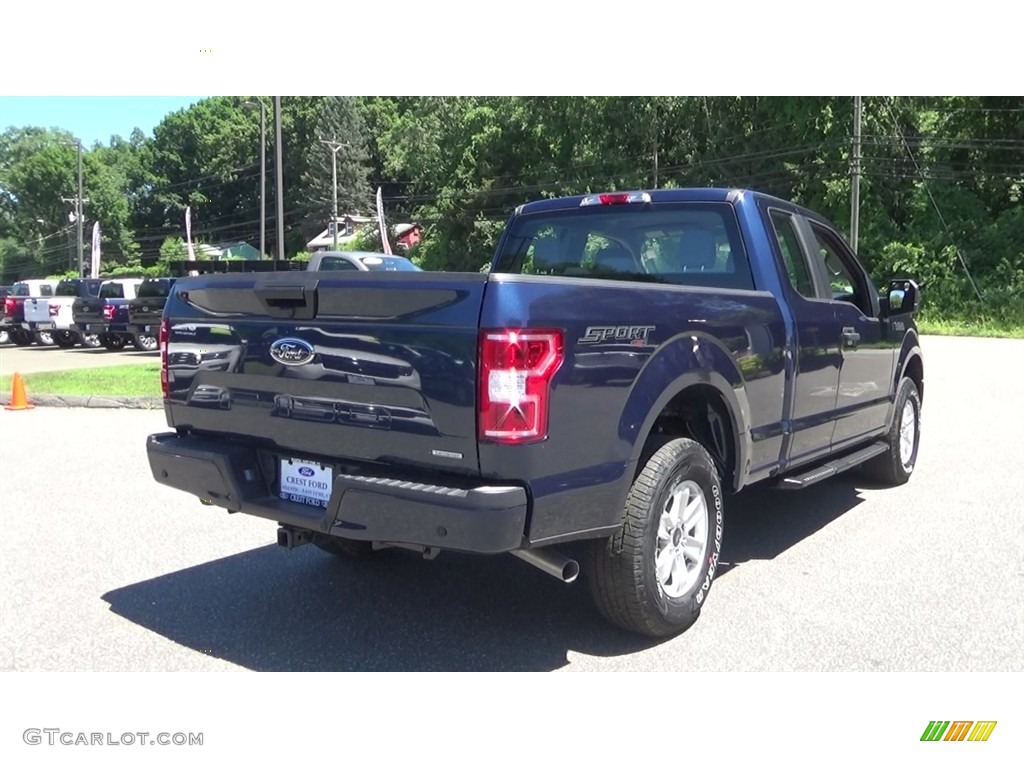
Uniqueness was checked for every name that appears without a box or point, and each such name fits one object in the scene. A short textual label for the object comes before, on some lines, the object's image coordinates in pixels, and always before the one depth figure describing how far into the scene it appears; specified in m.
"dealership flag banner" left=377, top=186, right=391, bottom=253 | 31.40
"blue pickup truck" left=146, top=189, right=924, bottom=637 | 3.18
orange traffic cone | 11.66
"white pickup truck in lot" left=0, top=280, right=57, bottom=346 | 26.28
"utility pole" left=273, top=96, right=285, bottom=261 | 19.88
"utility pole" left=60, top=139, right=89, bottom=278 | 55.06
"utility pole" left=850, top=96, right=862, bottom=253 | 32.25
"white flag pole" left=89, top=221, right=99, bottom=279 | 44.97
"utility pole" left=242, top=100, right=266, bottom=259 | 26.20
